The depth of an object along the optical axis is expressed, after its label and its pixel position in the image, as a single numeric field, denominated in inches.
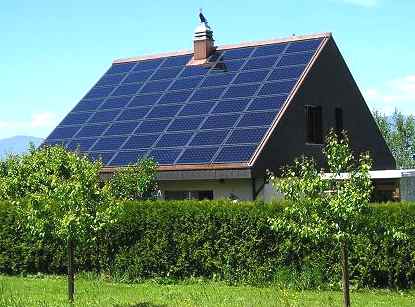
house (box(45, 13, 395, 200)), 936.3
